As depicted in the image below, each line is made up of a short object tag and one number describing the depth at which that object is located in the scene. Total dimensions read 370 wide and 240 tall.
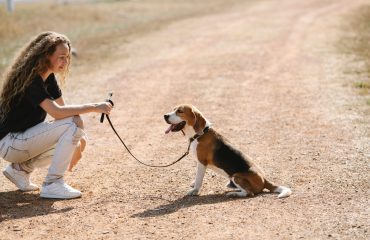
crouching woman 13.21
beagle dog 13.47
